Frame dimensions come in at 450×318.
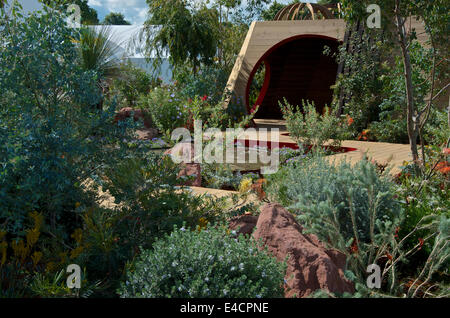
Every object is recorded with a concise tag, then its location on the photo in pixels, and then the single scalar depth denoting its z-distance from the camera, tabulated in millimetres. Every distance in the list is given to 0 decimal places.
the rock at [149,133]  11055
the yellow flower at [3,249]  2518
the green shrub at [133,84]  14617
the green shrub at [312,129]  7309
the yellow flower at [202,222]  3165
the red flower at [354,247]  3056
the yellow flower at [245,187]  3748
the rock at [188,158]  5746
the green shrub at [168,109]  10672
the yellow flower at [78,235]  2652
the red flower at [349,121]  9438
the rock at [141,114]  11873
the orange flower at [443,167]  4301
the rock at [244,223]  3414
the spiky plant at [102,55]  11521
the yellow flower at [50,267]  2592
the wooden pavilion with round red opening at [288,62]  11360
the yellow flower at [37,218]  2701
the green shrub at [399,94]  7676
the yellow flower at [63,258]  2598
